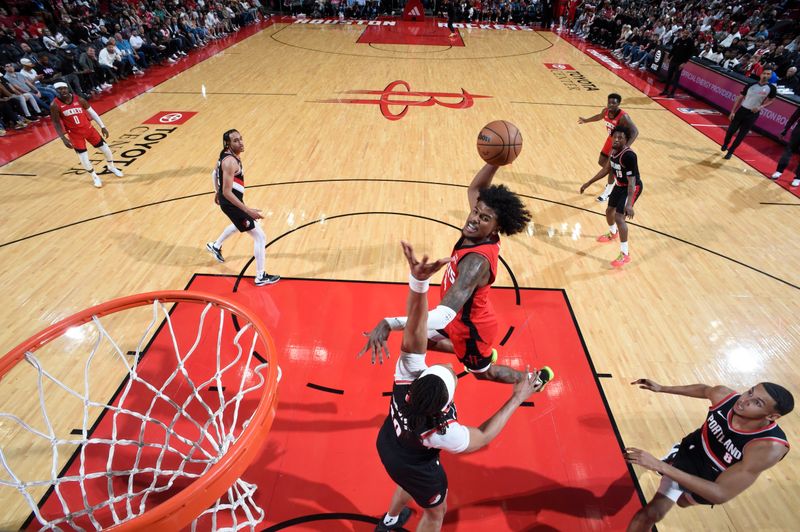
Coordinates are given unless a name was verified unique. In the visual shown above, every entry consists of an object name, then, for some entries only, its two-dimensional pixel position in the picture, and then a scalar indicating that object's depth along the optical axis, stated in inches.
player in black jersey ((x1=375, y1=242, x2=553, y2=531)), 84.7
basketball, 172.7
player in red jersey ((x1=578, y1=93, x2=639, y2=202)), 217.6
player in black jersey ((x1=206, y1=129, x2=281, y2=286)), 184.2
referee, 310.5
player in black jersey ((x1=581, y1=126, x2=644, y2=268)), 203.8
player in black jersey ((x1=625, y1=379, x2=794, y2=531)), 96.9
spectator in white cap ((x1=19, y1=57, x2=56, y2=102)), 377.4
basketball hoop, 87.7
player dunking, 109.3
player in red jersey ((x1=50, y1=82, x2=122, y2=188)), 260.1
